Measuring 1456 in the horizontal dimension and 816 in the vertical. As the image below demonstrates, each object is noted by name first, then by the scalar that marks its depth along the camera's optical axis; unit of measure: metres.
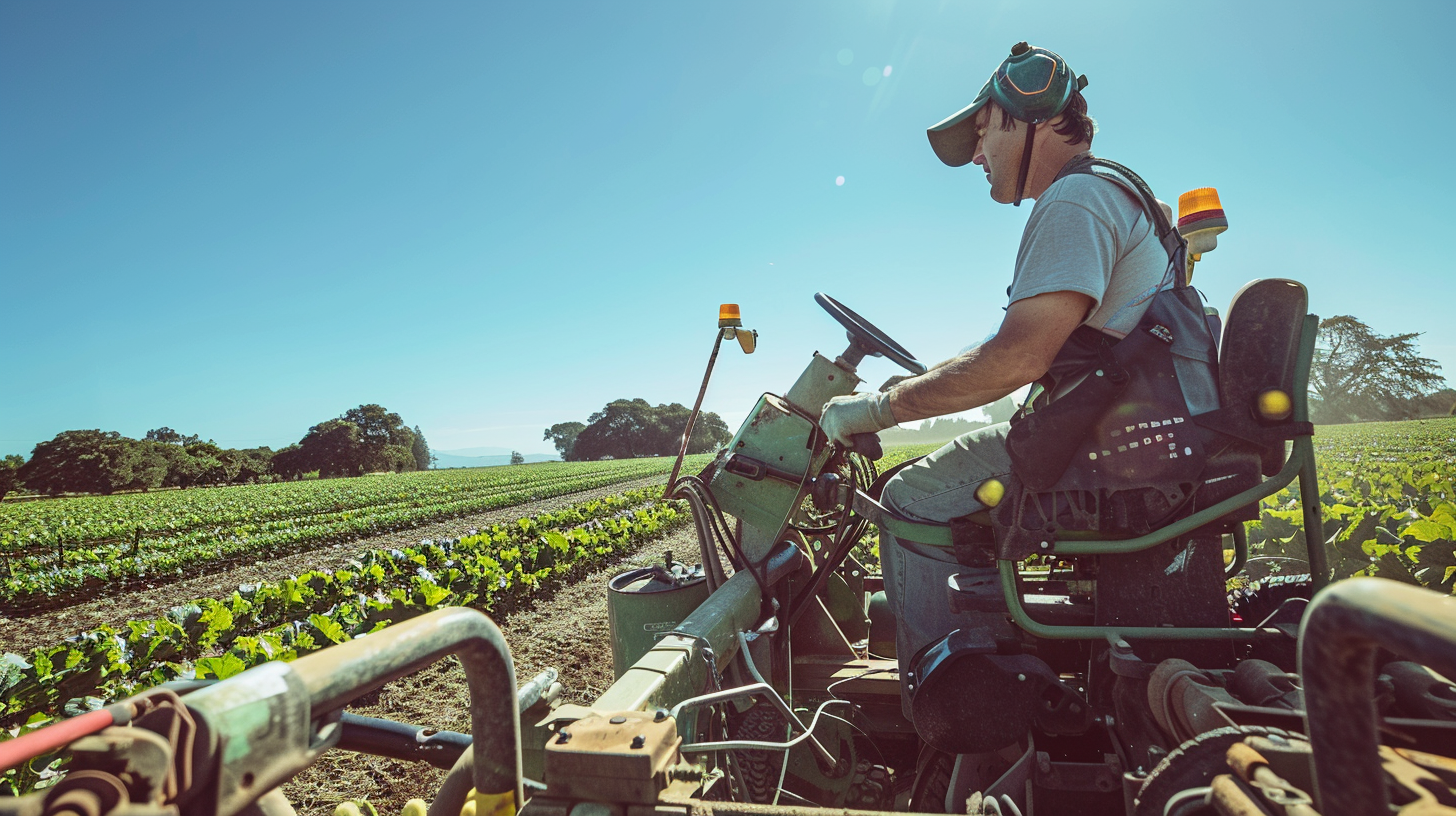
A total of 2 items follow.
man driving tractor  1.58
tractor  0.56
